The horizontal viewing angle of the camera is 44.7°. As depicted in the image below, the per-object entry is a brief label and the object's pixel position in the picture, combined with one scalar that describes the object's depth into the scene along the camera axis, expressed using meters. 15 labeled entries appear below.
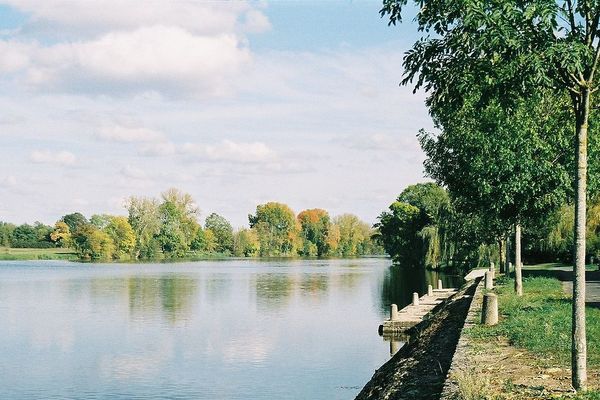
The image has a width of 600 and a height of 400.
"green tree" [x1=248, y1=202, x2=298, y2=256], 196.12
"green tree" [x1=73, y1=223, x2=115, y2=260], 153.38
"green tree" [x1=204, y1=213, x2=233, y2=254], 190.12
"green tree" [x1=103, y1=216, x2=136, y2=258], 153.25
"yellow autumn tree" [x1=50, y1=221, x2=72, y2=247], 191.95
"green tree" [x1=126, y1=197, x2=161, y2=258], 158.12
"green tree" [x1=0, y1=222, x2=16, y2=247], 187.88
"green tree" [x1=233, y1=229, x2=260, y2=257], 188.62
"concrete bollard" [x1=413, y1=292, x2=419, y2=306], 43.23
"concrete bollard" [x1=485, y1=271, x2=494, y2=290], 36.42
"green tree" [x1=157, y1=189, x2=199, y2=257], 161.62
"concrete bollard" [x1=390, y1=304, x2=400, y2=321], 36.74
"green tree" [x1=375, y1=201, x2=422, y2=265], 113.50
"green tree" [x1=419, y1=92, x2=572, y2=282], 18.39
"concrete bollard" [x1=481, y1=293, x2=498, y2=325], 20.62
